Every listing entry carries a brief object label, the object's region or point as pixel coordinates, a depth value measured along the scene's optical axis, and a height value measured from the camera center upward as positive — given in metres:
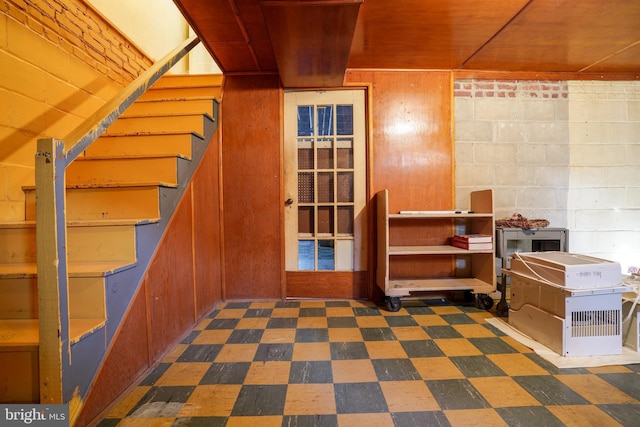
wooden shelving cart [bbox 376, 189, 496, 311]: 2.48 -0.45
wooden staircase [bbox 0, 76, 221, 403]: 1.10 -0.13
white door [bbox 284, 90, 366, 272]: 2.82 +0.30
